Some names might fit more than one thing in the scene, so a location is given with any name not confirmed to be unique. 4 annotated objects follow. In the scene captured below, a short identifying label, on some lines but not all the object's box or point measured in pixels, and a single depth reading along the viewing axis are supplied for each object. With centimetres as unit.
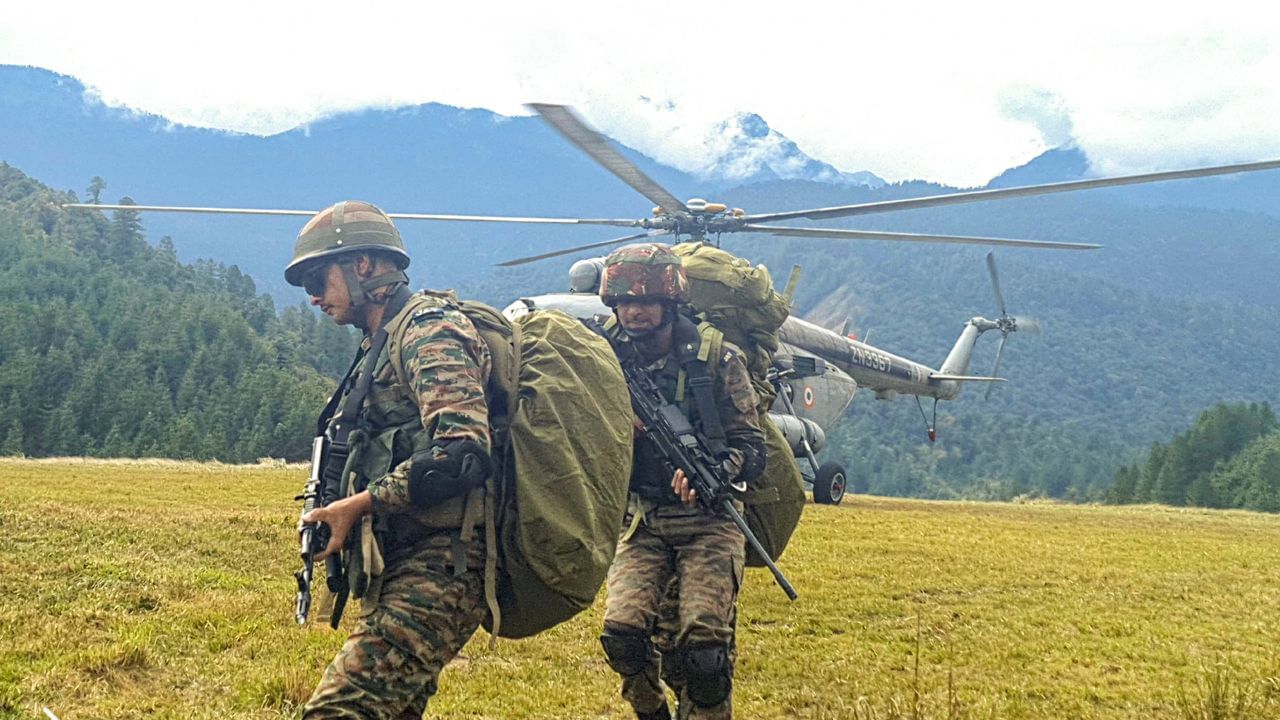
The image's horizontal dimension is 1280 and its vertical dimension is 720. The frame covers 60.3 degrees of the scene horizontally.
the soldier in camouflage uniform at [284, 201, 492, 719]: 361
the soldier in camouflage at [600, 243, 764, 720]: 516
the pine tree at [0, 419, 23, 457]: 5838
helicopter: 1142
